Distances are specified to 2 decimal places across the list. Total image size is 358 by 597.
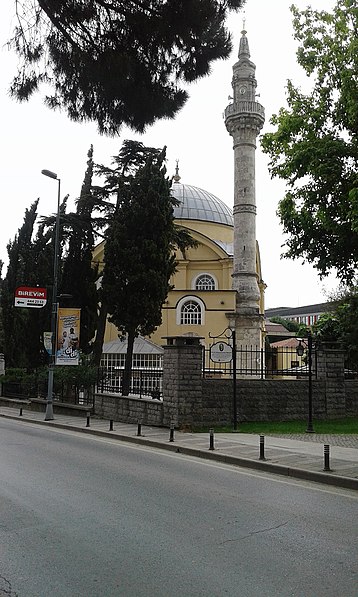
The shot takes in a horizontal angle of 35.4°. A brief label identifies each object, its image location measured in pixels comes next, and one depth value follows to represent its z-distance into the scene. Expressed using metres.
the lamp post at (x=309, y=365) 15.92
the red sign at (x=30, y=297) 21.58
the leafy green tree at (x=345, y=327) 31.05
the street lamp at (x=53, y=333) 21.25
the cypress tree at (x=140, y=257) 23.14
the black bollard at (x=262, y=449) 11.34
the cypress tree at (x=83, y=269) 27.33
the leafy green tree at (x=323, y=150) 11.08
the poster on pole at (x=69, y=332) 22.17
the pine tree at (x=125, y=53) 8.48
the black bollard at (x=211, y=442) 12.70
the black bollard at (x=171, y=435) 14.04
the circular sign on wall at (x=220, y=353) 17.73
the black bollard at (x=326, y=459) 10.02
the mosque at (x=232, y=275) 39.56
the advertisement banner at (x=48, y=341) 22.08
